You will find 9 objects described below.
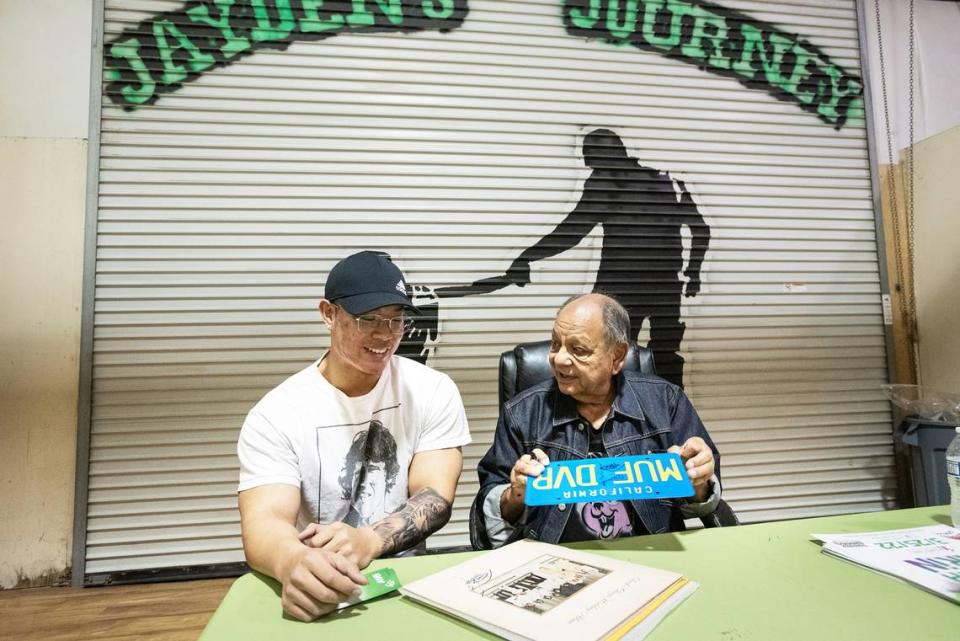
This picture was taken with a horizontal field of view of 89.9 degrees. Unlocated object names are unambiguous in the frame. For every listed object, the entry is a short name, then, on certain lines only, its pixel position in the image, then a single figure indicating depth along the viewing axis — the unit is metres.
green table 0.72
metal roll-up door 2.46
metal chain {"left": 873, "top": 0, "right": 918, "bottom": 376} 3.06
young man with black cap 1.21
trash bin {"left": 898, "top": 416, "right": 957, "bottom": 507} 2.40
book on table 0.70
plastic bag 2.46
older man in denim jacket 1.37
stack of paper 0.84
